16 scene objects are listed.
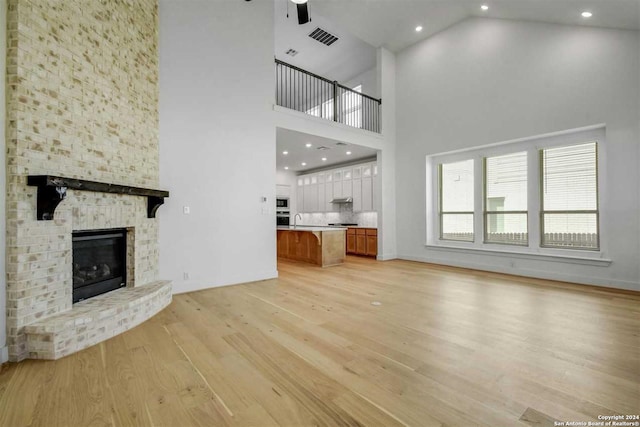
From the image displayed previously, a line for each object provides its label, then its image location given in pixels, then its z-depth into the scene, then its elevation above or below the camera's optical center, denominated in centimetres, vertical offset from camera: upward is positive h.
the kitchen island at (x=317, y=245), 662 -68
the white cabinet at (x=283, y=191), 1102 +97
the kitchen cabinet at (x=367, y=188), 859 +83
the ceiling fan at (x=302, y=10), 394 +276
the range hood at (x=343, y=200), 919 +52
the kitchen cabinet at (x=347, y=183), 922 +104
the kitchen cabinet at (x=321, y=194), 1027 +78
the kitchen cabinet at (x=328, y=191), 997 +85
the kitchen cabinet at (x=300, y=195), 1123 +81
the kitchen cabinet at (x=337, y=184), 958 +106
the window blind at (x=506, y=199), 560 +32
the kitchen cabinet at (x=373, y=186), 847 +86
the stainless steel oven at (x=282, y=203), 1103 +50
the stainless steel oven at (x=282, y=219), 1047 -10
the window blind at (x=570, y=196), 482 +32
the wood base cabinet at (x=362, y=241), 789 -71
